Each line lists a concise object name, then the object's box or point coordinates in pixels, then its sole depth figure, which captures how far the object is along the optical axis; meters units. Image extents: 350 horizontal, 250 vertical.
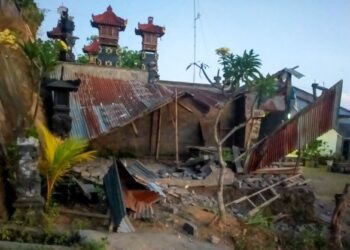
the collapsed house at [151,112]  13.52
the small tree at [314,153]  21.52
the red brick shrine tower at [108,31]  18.77
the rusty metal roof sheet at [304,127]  12.36
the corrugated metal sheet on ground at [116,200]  6.80
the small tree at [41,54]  8.85
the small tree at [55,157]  7.00
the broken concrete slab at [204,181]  10.73
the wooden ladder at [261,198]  10.05
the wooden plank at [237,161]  12.38
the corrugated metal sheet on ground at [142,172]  9.75
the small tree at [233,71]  8.20
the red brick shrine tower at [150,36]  19.96
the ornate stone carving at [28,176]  6.50
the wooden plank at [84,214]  7.20
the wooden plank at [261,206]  9.66
